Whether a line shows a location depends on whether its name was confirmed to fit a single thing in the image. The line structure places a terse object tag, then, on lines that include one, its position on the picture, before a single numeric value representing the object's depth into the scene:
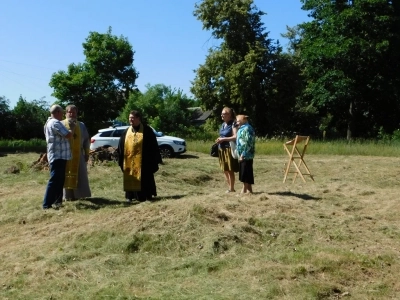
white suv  22.14
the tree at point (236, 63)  38.25
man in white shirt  8.91
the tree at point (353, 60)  34.16
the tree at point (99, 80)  40.62
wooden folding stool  13.22
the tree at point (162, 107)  42.35
